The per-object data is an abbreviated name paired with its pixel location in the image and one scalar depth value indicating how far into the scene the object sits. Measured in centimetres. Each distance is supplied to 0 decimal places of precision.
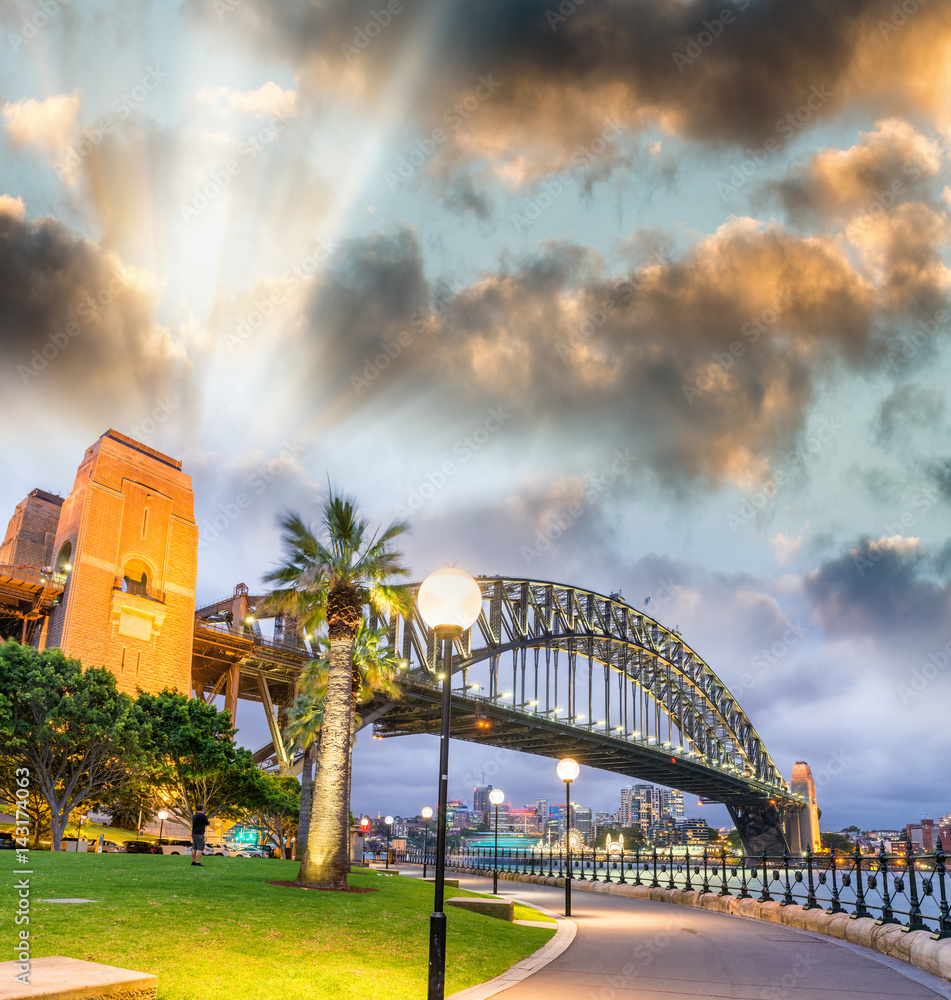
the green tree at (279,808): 5168
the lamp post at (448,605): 836
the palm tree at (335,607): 1966
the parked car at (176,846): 4153
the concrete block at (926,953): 1142
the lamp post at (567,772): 2460
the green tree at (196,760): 4231
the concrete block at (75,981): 506
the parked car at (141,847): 4136
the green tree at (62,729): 3550
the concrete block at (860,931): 1485
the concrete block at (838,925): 1609
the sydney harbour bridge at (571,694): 7131
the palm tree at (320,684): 3544
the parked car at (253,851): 5083
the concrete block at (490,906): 1734
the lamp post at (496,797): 3665
